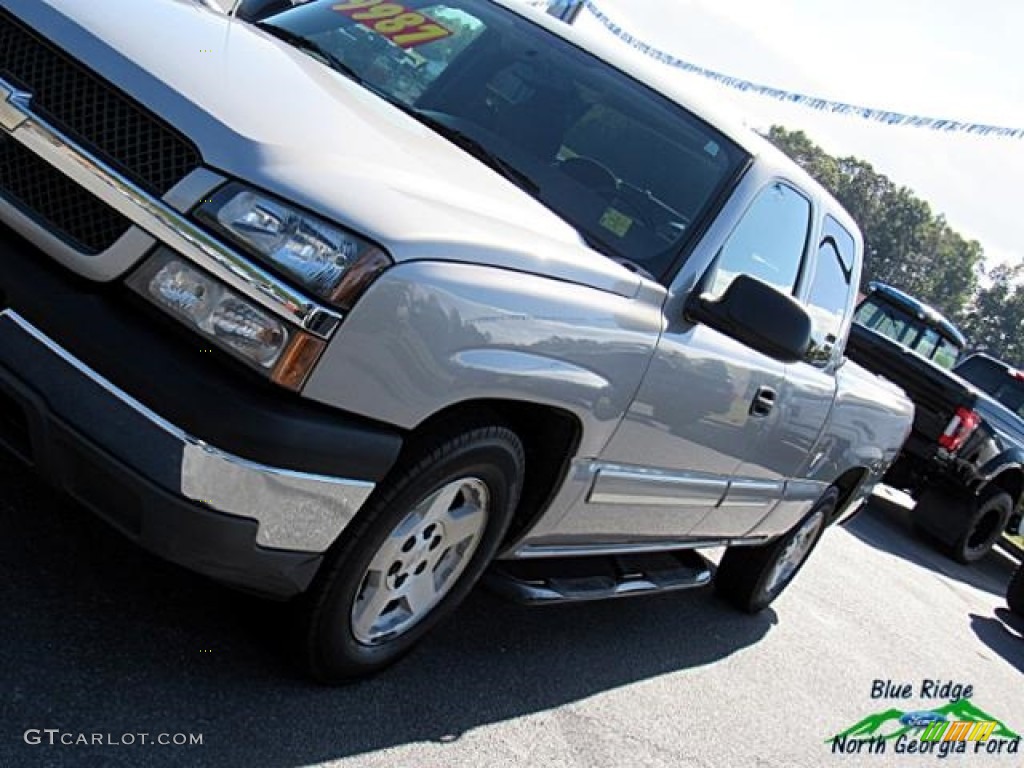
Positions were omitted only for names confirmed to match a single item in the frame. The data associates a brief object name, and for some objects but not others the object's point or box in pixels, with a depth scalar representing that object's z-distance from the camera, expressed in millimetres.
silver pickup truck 2496
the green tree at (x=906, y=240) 104750
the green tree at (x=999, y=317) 104750
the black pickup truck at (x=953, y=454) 9711
